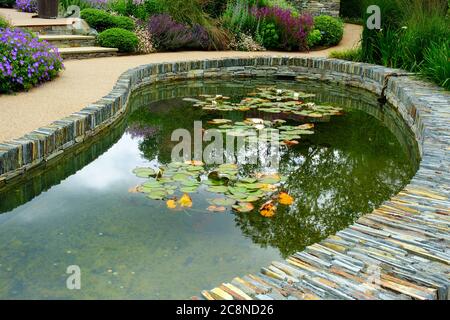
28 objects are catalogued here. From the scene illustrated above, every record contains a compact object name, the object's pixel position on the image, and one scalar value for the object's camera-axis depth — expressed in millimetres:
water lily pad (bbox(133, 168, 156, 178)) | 4328
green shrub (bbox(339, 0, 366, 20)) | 17922
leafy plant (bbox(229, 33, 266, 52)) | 11273
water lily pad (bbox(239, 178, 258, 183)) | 4196
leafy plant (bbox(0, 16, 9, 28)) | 7712
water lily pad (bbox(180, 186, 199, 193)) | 4004
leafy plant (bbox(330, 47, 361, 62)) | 9594
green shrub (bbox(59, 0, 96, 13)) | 12328
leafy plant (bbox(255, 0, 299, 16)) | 12709
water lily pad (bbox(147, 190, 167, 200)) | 3875
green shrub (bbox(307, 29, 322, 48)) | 11695
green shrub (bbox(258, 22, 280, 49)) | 11352
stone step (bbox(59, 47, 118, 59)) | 9180
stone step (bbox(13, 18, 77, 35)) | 10251
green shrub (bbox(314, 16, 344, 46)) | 12289
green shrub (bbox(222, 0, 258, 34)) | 11406
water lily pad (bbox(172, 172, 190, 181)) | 4215
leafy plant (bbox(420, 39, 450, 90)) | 6828
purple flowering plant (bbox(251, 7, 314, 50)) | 11328
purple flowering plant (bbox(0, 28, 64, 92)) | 6168
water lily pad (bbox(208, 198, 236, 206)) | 3791
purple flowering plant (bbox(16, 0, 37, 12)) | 13188
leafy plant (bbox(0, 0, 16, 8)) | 14357
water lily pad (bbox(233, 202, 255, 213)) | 3702
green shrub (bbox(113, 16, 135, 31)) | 10546
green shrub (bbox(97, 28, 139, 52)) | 9914
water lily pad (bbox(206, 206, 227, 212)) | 3707
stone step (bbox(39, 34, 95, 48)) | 9703
